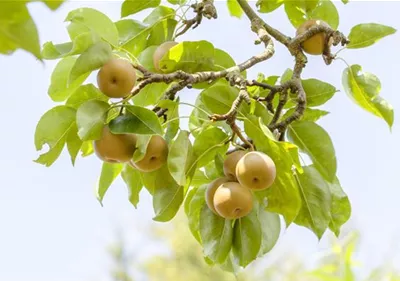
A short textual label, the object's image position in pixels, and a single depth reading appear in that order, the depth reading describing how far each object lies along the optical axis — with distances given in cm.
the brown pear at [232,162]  189
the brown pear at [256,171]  179
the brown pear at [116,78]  176
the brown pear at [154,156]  183
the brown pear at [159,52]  195
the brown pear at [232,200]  184
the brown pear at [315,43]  200
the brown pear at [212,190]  191
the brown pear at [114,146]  178
